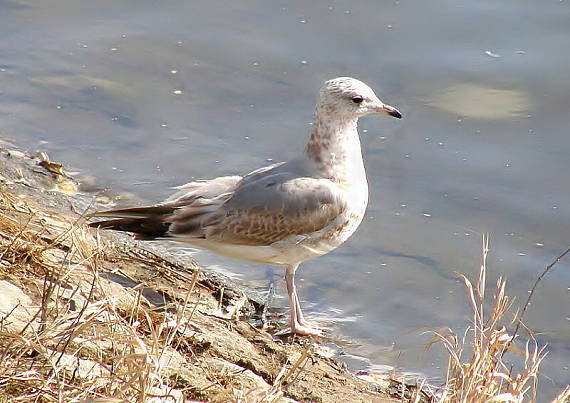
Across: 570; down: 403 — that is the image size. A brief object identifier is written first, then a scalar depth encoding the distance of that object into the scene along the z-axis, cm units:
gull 1140
